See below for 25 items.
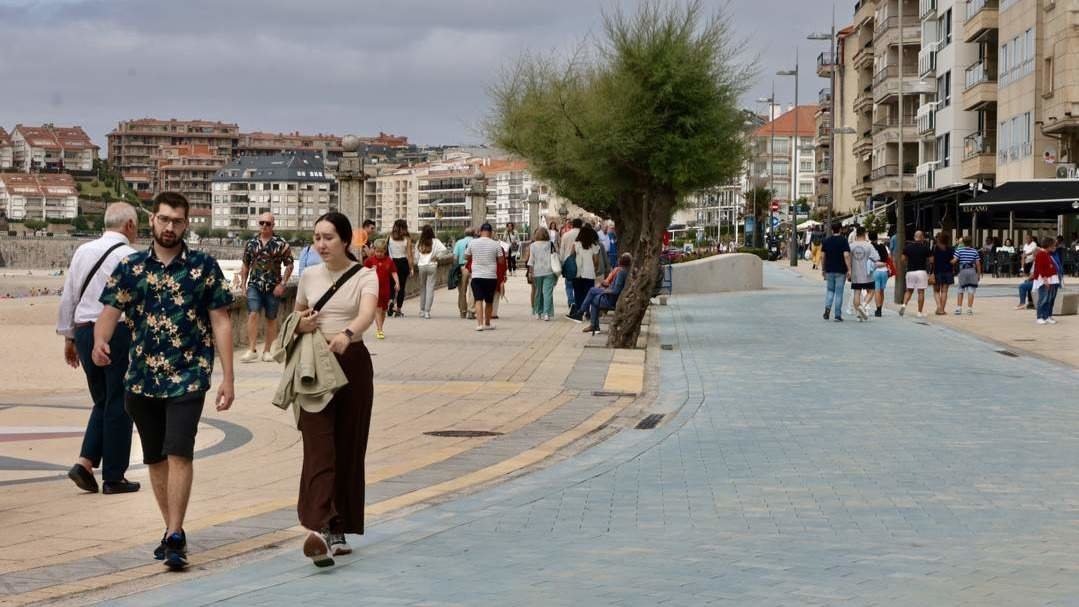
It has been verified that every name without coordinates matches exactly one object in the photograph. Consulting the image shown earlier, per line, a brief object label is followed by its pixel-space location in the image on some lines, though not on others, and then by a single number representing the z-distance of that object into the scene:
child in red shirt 22.90
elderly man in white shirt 9.71
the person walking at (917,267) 31.64
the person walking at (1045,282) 28.69
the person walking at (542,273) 28.11
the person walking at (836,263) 29.47
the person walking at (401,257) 28.83
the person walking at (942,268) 31.55
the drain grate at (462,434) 13.06
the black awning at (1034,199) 44.44
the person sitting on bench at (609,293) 25.12
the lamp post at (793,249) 73.19
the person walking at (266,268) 18.41
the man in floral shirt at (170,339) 7.71
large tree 32.62
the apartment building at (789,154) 183.75
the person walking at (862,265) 30.11
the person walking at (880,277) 31.09
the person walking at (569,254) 29.23
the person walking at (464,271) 28.88
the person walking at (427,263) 28.45
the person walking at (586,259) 27.48
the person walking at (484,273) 25.75
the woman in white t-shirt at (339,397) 7.75
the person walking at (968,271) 32.19
